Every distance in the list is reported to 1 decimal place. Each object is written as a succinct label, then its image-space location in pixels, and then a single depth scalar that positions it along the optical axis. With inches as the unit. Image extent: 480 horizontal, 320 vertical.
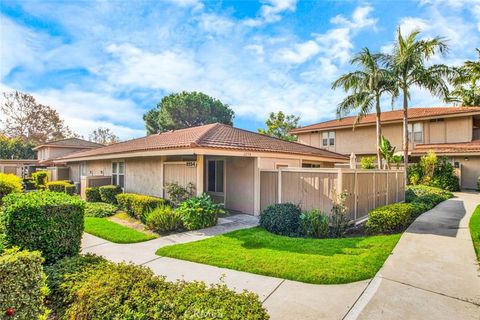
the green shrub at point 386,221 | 324.5
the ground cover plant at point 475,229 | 258.8
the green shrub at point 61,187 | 732.7
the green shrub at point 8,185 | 465.7
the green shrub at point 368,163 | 814.5
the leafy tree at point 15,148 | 1569.9
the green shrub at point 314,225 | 318.7
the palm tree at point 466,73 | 689.0
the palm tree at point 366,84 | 705.0
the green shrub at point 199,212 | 346.9
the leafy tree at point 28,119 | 1660.9
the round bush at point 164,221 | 339.0
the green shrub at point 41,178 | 954.1
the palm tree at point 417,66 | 667.4
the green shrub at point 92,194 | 584.4
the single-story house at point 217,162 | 400.2
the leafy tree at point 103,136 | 2546.8
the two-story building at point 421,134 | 780.0
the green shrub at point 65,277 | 144.3
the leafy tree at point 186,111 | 1489.9
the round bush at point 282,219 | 335.0
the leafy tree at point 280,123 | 1646.2
